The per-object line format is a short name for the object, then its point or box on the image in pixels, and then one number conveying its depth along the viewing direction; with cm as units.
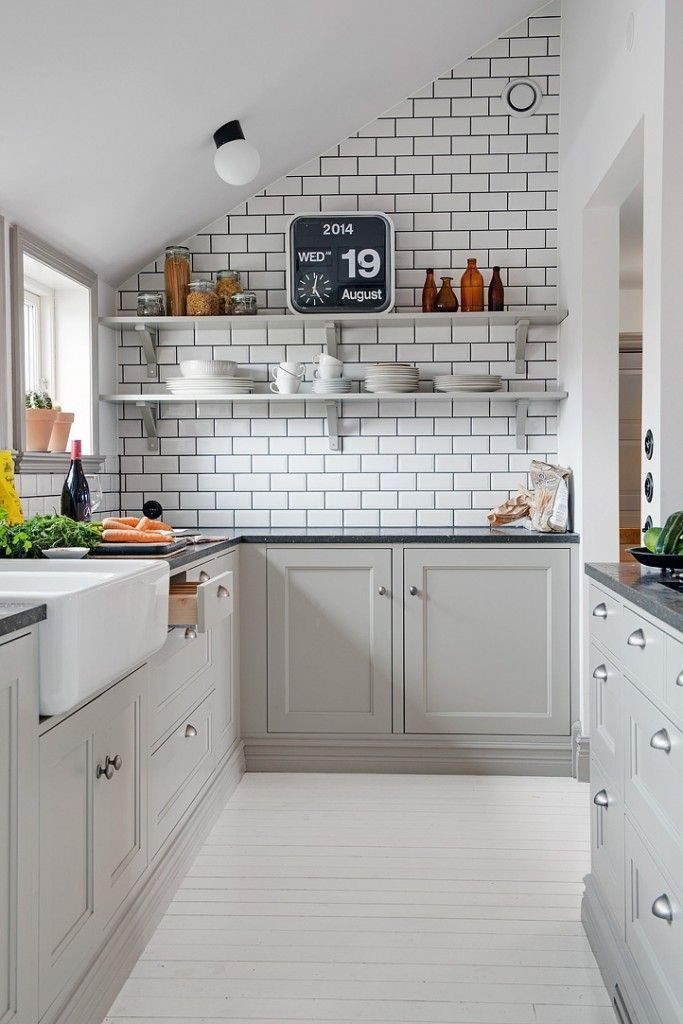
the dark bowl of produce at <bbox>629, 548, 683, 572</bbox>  206
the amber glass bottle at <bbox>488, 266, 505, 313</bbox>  398
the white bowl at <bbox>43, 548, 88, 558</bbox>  245
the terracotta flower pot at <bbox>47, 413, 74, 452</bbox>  339
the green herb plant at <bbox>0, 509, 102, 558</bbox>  244
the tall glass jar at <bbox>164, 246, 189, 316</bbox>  402
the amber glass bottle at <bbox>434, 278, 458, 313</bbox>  398
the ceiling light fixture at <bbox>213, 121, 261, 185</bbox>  345
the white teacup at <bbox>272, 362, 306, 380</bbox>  396
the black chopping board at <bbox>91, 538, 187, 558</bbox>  266
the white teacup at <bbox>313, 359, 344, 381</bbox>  396
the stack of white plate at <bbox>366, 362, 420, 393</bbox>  392
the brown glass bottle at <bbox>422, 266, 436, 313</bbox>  402
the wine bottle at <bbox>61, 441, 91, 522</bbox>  305
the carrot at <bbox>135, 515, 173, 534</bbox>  302
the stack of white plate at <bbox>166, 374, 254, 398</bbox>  393
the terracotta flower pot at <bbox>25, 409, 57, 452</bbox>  326
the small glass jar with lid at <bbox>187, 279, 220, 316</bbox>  396
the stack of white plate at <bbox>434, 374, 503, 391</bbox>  389
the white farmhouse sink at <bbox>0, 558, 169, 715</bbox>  160
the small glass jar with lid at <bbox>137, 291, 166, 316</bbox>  402
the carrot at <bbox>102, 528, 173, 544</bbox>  279
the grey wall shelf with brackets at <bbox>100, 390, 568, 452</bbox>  390
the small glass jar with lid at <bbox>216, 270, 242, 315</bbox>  406
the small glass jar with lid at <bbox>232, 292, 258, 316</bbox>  400
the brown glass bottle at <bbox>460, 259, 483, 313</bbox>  402
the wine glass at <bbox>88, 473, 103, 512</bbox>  317
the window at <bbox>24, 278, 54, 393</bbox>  370
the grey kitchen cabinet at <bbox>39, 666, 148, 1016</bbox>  167
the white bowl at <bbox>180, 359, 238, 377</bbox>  395
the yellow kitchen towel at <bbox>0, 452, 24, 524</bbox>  273
